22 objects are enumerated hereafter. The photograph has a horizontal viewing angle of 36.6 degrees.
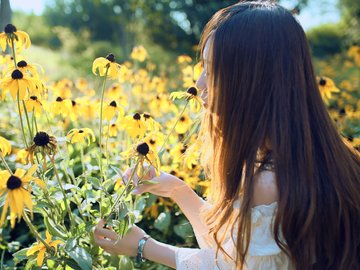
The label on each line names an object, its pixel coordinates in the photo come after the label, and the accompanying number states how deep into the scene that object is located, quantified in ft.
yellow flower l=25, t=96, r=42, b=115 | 4.80
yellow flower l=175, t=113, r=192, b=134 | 6.85
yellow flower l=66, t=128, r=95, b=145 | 4.93
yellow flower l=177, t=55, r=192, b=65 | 8.66
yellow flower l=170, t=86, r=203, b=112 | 5.10
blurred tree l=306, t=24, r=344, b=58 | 50.06
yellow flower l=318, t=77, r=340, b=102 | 7.90
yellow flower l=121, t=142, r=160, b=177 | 4.09
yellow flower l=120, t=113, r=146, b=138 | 4.86
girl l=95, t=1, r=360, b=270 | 4.01
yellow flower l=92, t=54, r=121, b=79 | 4.67
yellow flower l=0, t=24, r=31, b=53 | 4.44
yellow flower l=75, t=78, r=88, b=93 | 9.82
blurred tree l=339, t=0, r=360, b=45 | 34.75
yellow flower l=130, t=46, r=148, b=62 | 8.71
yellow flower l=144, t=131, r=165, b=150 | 5.56
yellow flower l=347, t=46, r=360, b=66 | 13.44
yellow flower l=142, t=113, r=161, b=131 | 5.10
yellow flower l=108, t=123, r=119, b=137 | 6.09
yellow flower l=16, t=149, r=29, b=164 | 5.35
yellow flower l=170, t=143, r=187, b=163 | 6.52
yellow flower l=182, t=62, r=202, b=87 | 6.57
